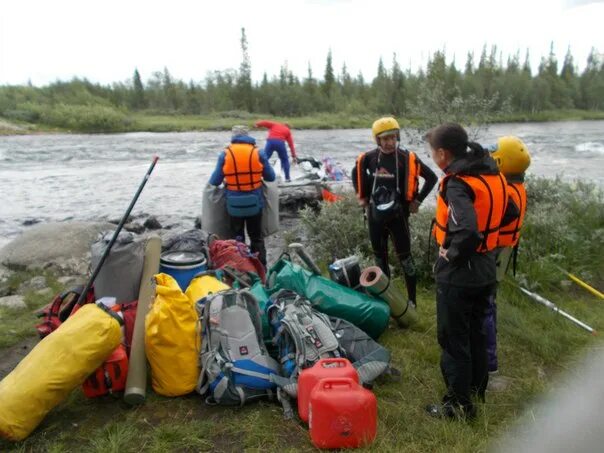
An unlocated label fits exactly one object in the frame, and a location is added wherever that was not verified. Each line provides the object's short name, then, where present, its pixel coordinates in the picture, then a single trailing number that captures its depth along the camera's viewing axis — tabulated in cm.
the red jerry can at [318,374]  297
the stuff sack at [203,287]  399
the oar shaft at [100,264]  381
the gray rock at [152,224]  1087
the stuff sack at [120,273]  401
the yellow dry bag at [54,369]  287
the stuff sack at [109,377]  330
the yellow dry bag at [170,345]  336
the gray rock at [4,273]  675
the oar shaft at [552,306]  431
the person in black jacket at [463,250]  276
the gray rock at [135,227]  1053
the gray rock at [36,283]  635
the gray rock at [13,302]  542
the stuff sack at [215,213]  632
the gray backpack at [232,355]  328
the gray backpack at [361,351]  344
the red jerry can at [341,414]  272
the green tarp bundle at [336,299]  402
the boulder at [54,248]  721
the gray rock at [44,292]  582
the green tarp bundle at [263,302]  379
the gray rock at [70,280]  637
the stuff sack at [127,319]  358
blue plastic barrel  437
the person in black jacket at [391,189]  457
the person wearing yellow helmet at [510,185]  330
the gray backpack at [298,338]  335
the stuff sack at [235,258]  504
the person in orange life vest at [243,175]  594
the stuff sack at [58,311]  367
